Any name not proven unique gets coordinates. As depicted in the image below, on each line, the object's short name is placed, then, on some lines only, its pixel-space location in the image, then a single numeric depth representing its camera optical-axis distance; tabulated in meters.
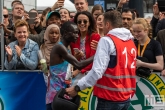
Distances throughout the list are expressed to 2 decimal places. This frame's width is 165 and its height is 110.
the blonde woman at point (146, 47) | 12.67
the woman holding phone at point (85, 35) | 12.87
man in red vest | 9.12
